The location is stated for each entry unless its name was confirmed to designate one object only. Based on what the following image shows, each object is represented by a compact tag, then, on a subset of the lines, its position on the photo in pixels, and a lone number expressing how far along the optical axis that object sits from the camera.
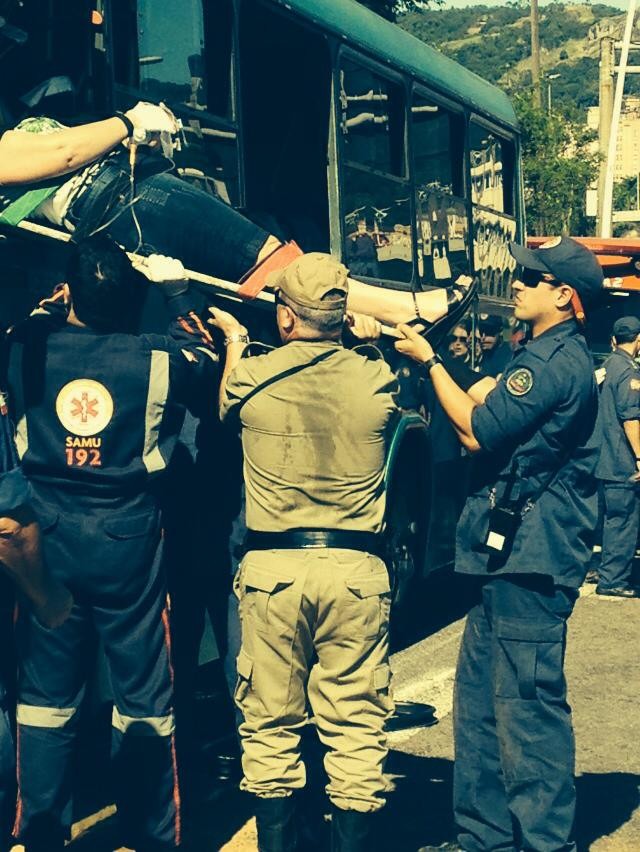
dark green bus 5.08
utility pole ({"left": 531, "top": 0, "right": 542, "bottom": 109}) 44.00
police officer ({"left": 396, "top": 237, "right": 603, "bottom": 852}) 4.71
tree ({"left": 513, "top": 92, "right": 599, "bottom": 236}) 41.28
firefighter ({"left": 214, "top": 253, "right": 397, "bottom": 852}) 4.45
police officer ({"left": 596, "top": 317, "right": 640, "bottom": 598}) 10.57
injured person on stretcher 4.01
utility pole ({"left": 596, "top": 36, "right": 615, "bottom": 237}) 32.28
